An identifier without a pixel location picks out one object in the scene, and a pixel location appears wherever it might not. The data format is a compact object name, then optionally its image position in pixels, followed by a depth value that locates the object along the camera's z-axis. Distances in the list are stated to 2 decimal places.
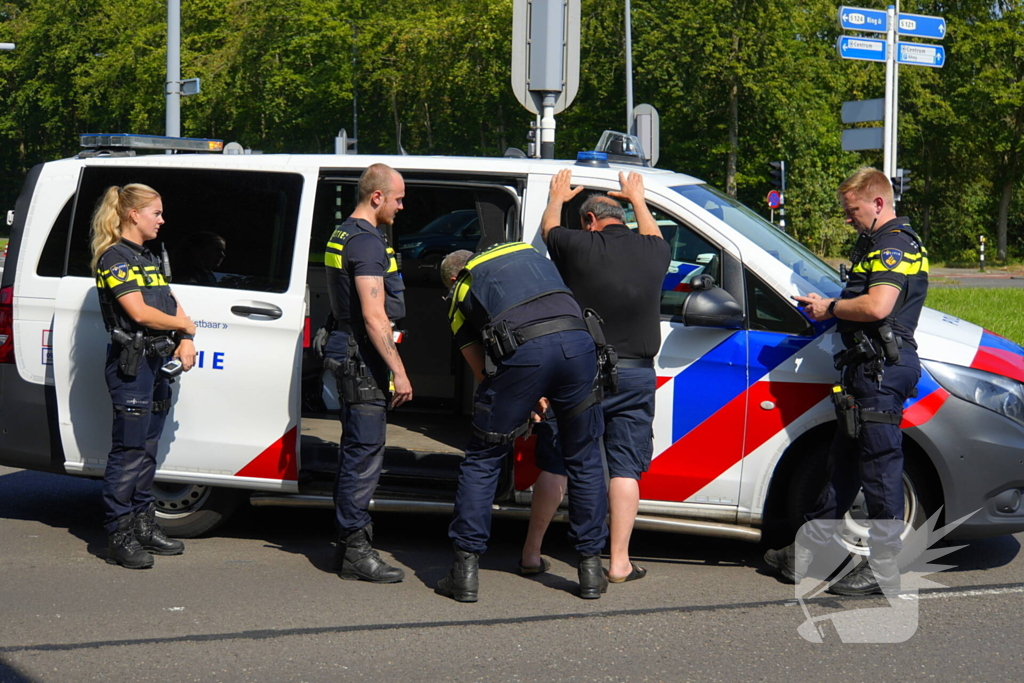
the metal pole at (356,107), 38.09
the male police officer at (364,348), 4.77
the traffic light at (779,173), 26.73
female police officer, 4.96
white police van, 4.82
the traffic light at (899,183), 14.97
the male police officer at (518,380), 4.44
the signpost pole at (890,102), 13.02
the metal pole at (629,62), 27.84
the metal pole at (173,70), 14.37
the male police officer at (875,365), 4.59
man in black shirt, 4.70
